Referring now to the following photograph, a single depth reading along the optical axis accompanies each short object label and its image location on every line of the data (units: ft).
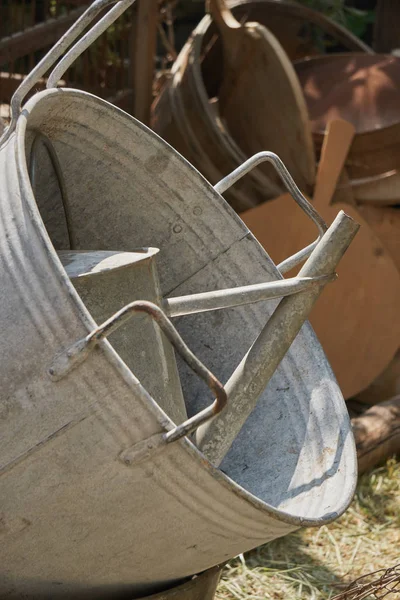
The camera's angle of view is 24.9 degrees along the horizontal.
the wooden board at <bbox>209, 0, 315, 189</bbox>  10.71
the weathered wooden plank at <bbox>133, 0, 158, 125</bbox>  11.23
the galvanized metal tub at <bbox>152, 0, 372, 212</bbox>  10.92
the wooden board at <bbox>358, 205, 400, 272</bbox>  11.55
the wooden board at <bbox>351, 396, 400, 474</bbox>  9.18
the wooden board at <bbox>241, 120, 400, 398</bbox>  10.57
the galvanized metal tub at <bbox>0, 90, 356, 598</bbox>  3.92
